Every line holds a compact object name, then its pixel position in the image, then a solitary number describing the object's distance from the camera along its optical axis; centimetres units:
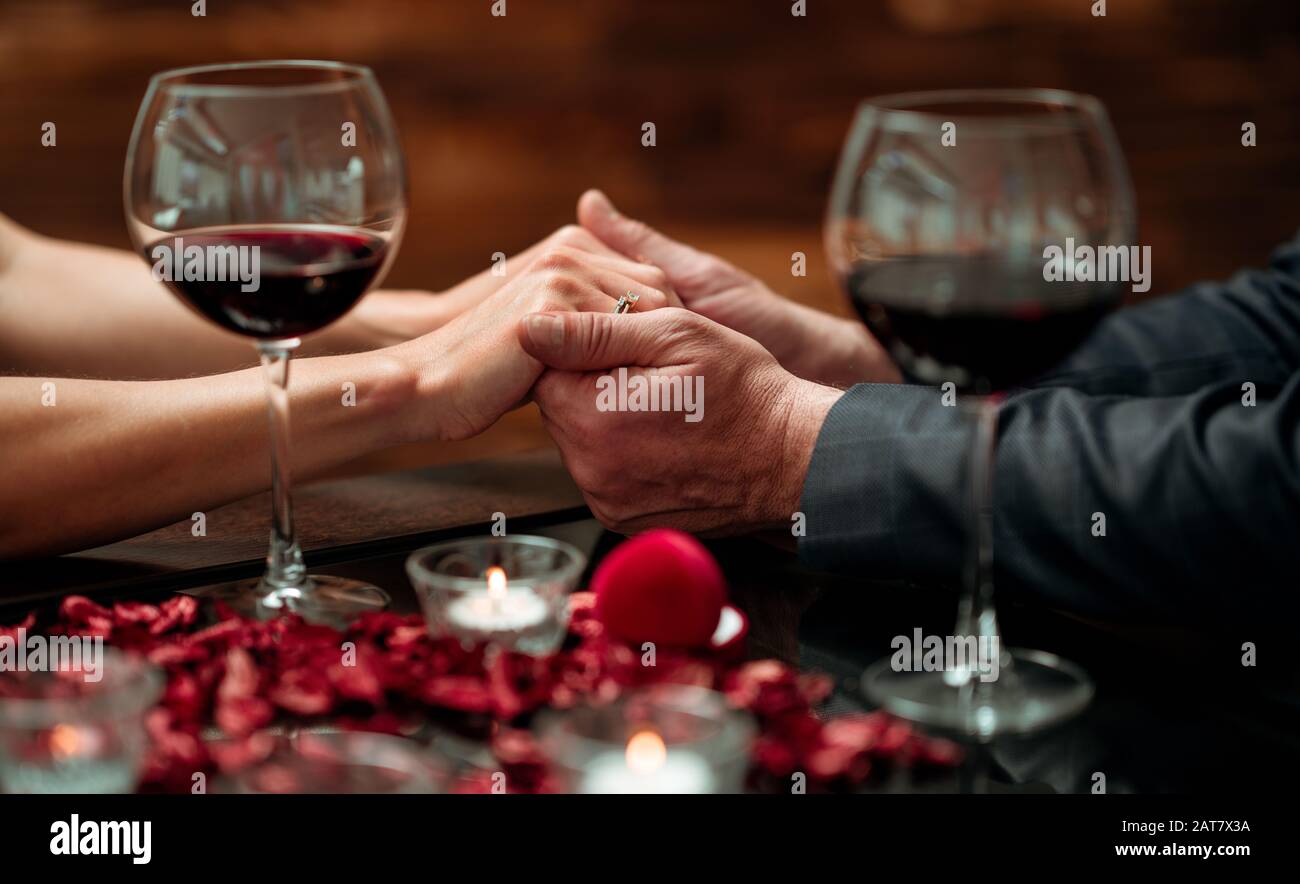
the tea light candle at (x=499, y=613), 76
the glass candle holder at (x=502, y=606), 76
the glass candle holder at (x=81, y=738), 59
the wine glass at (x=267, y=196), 79
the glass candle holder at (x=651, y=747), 57
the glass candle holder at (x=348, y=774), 57
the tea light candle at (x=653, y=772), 58
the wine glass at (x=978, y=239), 65
